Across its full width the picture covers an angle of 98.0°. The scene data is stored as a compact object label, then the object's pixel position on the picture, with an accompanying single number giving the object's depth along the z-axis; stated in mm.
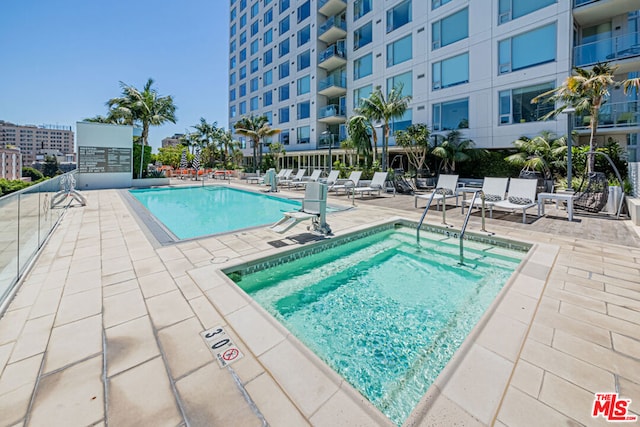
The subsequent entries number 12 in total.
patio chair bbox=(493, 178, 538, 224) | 6947
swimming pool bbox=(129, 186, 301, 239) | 7410
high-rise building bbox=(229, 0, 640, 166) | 12312
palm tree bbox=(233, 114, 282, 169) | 25281
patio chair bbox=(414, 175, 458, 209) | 8719
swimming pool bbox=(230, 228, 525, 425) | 2338
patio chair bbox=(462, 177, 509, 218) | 7707
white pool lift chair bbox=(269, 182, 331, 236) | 5391
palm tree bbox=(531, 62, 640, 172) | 8898
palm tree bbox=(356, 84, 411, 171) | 15055
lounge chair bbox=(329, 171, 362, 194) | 11961
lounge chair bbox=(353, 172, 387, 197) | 11766
